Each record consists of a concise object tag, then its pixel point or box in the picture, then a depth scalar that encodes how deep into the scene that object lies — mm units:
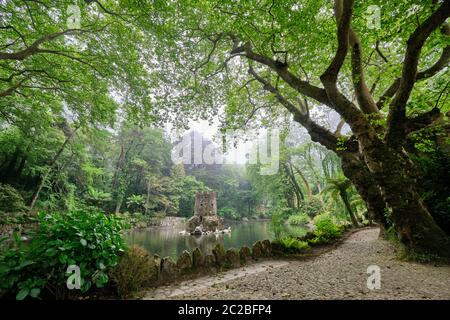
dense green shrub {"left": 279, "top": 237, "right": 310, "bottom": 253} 5828
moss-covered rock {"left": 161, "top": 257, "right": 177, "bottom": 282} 3754
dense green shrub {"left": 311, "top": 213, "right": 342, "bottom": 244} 7431
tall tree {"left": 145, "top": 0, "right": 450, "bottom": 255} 4145
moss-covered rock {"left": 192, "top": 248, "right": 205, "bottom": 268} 4273
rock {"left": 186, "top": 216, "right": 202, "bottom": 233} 18688
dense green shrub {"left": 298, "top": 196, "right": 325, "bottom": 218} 21438
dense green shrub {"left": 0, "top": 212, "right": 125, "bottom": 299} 2287
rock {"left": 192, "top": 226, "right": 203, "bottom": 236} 18056
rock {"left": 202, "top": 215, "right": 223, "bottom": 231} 18906
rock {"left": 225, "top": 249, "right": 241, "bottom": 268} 4738
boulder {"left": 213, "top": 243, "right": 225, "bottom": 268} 4609
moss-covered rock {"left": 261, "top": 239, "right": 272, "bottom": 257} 5590
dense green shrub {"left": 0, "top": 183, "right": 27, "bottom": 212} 10705
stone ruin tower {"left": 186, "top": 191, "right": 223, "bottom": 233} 18953
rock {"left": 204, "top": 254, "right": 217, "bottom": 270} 4414
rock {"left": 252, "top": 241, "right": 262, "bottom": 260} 5344
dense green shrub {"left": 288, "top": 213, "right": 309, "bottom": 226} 21150
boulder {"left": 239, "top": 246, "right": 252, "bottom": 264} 5043
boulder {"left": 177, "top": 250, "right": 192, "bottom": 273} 4039
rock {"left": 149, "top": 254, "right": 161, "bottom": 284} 3594
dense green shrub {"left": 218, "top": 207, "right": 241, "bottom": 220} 31141
